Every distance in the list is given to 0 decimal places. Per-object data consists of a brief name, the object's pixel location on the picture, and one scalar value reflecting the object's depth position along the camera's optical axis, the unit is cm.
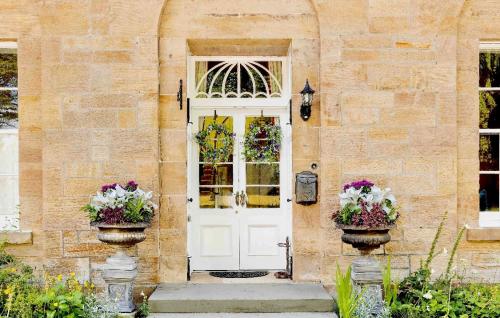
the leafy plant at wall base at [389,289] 573
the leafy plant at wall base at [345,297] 542
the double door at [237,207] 713
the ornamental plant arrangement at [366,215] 559
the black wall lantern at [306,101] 643
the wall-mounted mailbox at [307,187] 651
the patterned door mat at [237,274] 685
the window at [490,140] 682
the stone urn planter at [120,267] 572
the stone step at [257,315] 574
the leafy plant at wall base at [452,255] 591
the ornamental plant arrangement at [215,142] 702
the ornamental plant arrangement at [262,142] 699
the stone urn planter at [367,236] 559
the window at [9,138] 675
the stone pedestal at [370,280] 565
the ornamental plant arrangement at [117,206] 573
